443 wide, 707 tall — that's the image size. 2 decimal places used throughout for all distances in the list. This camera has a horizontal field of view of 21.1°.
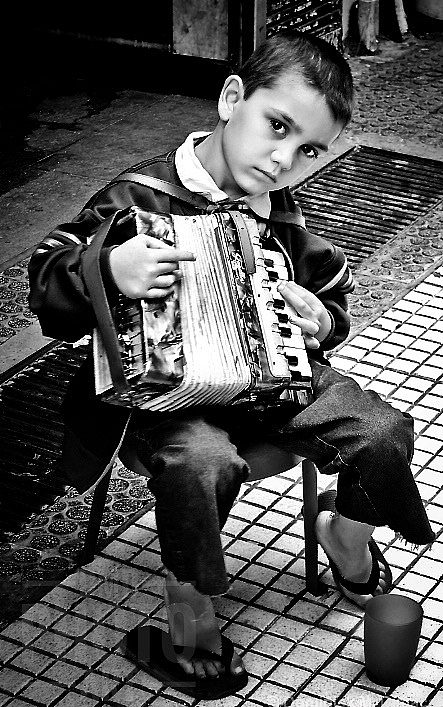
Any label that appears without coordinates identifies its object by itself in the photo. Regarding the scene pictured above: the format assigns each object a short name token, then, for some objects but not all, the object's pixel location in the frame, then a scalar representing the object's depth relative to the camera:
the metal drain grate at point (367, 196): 4.71
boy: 2.40
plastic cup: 2.47
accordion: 2.29
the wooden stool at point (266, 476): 2.54
